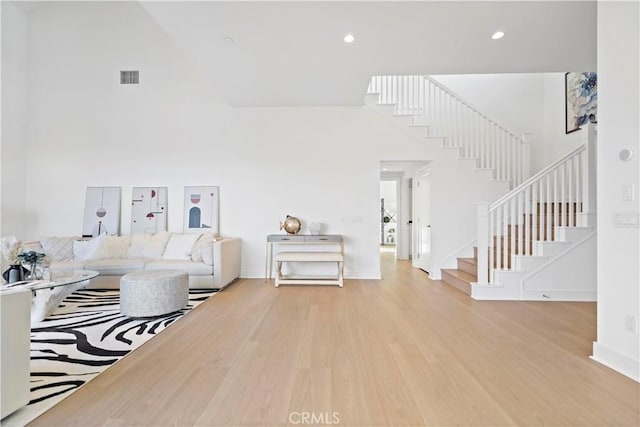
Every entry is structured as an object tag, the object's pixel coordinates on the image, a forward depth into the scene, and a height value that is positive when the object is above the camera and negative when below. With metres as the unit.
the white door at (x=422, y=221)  5.63 -0.06
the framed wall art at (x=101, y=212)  5.32 +0.04
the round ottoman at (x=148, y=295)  3.12 -0.82
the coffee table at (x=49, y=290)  2.62 -0.77
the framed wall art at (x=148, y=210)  5.31 +0.08
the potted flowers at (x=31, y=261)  2.81 -0.44
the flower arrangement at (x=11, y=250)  2.80 -0.33
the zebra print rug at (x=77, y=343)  1.79 -1.05
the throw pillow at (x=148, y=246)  4.77 -0.49
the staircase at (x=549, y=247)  3.85 -0.37
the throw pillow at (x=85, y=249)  4.56 -0.52
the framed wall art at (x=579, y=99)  5.02 +2.04
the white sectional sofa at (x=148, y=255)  4.29 -0.61
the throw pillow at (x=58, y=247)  4.62 -0.51
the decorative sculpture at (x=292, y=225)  4.98 -0.15
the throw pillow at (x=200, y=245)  4.53 -0.44
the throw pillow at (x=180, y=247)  4.64 -0.49
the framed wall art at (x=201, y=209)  5.27 +0.11
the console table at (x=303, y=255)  4.55 -0.59
